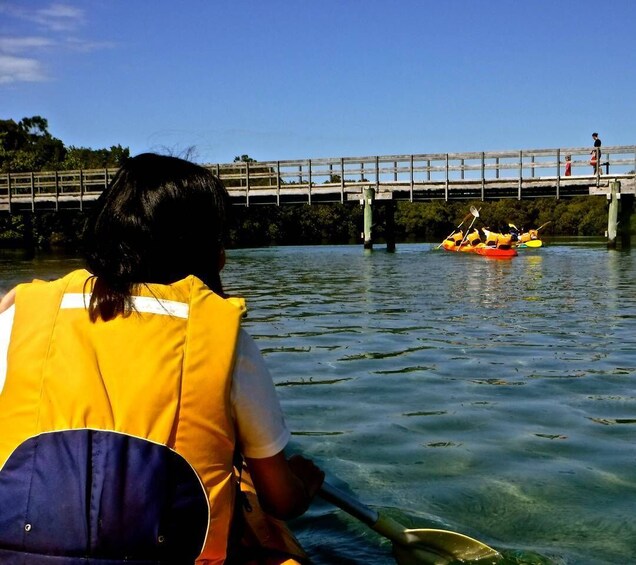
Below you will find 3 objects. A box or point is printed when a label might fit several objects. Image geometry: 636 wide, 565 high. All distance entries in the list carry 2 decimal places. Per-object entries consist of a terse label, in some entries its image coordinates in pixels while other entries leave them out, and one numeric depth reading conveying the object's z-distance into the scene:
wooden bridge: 28.75
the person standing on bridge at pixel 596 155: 28.34
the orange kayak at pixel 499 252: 25.60
